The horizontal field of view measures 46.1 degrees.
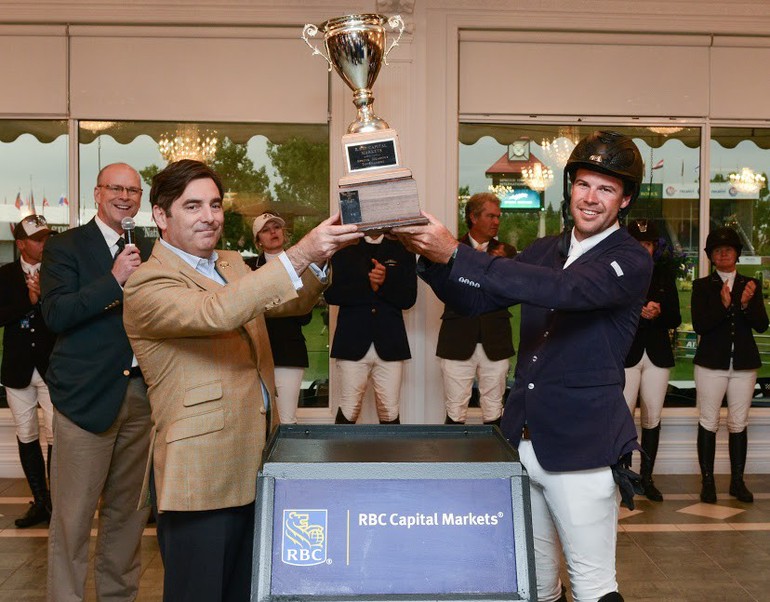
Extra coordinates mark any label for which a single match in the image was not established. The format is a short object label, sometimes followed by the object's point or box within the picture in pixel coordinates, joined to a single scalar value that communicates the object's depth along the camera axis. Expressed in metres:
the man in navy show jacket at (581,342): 2.50
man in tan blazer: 2.30
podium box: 1.86
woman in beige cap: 5.68
